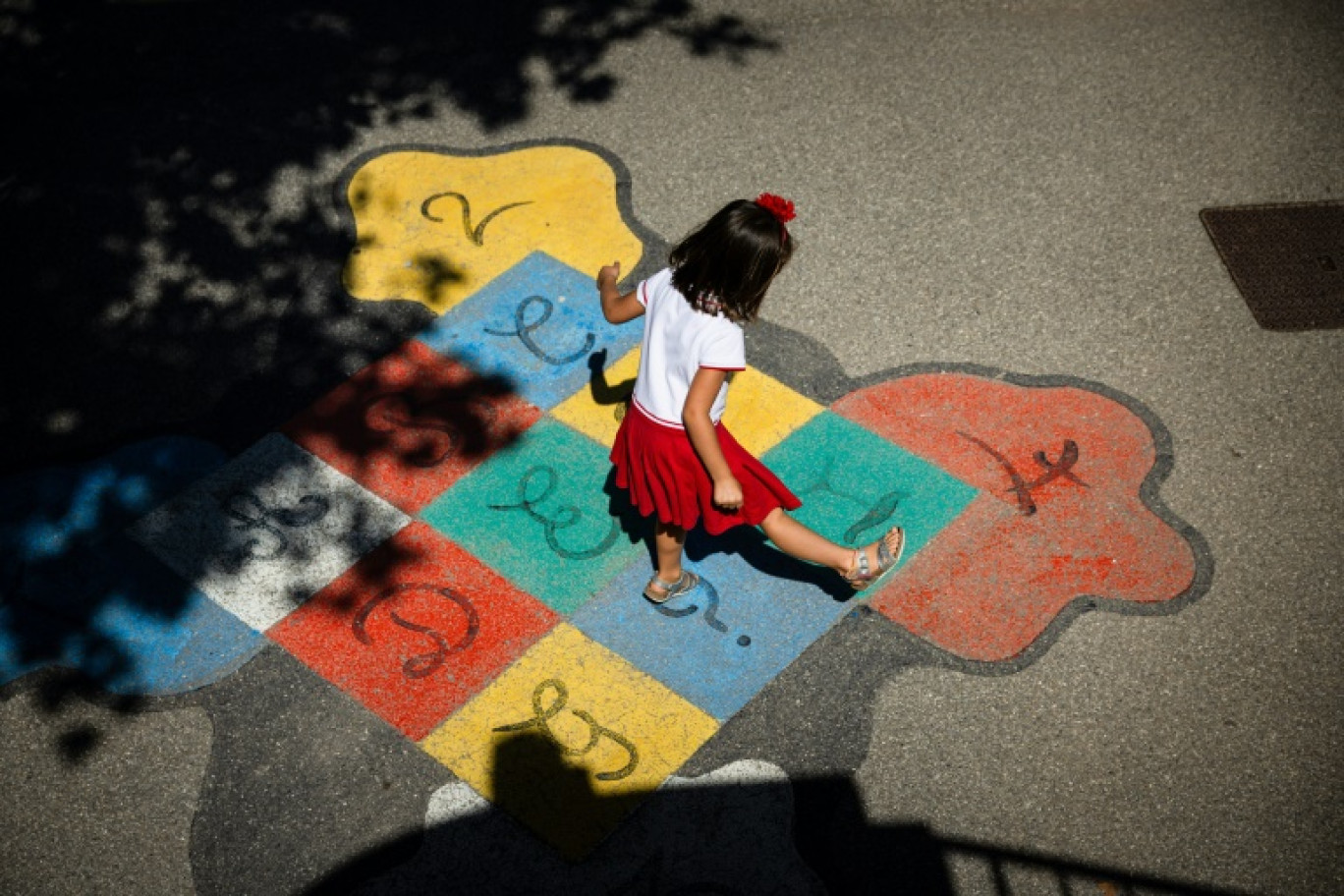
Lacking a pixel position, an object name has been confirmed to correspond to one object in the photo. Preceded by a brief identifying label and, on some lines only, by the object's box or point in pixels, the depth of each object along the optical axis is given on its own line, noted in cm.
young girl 321
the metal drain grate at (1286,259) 535
